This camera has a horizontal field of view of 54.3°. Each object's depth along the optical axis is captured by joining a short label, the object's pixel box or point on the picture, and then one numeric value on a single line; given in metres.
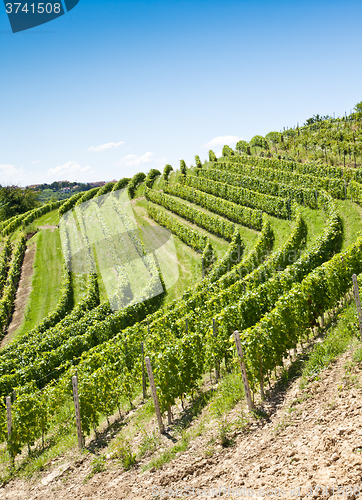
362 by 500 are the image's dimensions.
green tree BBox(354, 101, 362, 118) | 70.24
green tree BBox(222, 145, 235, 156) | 64.11
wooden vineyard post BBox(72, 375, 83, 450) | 10.06
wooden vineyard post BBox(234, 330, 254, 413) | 8.86
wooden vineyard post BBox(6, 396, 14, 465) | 10.59
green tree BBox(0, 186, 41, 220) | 82.00
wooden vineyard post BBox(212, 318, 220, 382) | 11.86
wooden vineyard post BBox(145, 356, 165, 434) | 9.62
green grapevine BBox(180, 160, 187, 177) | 60.75
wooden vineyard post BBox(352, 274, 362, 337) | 10.17
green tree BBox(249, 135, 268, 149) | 66.18
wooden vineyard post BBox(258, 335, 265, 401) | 9.30
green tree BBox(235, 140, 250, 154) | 65.19
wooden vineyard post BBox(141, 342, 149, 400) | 12.61
